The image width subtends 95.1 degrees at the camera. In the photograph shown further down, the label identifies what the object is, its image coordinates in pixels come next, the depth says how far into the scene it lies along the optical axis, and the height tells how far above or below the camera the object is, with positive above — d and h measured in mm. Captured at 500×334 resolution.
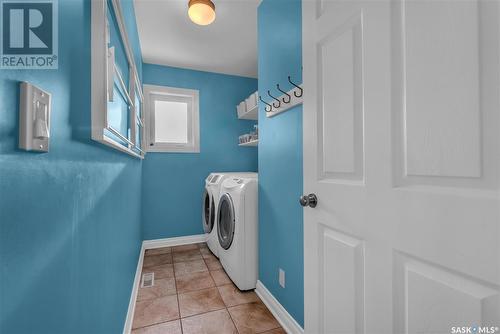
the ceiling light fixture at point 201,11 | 1704 +1198
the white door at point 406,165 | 491 +7
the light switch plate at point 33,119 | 375 +87
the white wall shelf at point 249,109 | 2881 +816
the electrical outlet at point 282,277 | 1585 -764
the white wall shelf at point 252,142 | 2738 +331
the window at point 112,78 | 723 +387
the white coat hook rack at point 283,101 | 1368 +458
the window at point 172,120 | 3184 +707
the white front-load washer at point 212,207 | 2576 -476
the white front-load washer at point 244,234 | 1968 -573
